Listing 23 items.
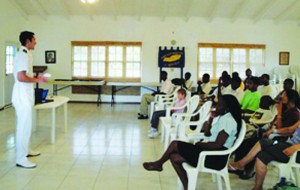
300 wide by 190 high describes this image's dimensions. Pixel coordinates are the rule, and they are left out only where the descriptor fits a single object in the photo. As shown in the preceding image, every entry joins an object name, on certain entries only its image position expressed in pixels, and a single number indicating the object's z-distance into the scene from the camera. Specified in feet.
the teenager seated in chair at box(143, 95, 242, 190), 10.05
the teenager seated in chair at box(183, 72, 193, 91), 29.14
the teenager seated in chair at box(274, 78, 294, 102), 17.21
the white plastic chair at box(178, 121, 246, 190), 9.73
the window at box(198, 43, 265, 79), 36.91
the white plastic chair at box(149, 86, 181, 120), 22.64
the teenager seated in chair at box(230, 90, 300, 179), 11.77
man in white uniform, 13.34
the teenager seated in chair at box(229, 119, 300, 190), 10.07
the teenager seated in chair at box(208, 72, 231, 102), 21.75
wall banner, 36.22
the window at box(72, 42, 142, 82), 36.83
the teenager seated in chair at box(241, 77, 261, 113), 16.91
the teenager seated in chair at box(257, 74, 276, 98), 20.24
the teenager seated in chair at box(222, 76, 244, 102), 19.36
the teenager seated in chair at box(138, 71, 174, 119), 26.30
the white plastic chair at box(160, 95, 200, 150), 16.19
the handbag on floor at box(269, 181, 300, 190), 9.53
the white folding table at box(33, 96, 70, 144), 16.78
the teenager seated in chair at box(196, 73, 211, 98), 26.89
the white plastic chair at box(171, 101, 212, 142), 13.04
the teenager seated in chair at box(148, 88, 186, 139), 18.79
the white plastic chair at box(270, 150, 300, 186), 10.05
